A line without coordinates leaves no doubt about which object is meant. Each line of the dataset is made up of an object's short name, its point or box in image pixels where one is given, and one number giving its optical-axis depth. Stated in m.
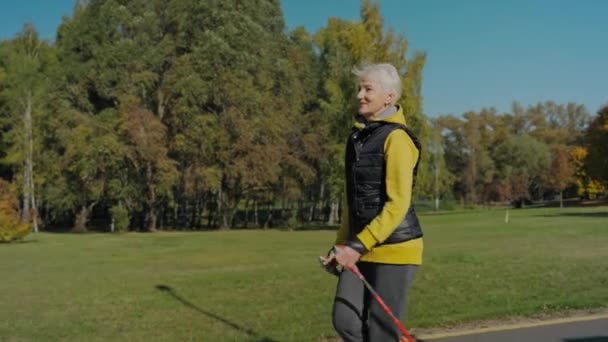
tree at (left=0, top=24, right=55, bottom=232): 40.34
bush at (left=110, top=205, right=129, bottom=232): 39.25
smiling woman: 3.59
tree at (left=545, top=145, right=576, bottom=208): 77.75
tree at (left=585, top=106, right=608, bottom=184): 59.50
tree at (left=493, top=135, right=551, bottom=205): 80.06
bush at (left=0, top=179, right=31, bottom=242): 26.42
